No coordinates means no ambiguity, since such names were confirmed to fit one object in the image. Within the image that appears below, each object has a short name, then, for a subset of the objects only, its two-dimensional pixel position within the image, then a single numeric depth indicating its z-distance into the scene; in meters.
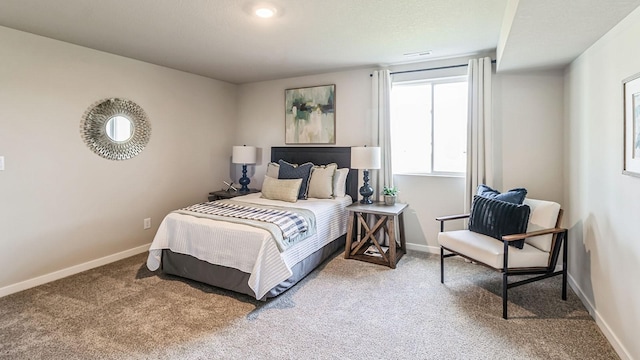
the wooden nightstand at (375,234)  3.44
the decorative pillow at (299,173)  4.08
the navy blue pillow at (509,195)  2.80
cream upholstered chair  2.47
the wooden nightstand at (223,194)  4.50
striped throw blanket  2.85
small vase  3.81
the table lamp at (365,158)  3.77
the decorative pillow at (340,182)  4.12
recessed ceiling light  2.40
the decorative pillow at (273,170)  4.44
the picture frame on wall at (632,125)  1.87
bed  2.61
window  3.81
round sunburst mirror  3.42
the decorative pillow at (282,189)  3.81
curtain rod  3.65
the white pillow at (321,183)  3.99
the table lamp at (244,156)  4.68
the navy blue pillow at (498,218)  2.60
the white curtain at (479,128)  3.44
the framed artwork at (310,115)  4.41
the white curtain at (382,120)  3.97
